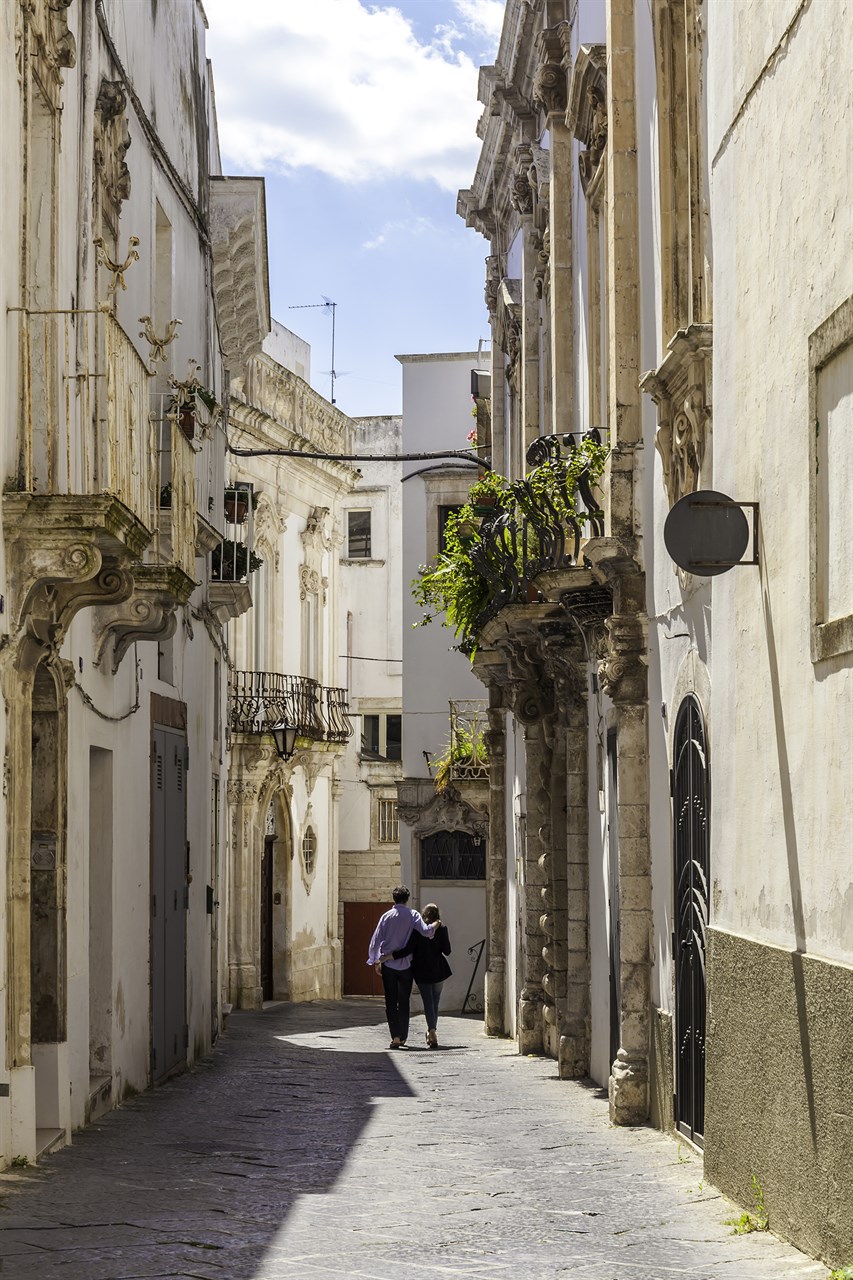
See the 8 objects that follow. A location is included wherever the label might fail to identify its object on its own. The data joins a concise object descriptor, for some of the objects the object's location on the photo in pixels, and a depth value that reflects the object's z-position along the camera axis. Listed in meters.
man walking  19.12
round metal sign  8.09
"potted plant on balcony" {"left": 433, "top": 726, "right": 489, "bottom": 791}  28.41
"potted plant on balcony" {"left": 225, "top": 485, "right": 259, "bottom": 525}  23.03
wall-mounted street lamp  27.23
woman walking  19.62
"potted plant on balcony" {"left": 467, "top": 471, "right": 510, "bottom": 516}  15.37
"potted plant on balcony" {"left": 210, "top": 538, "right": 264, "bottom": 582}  21.11
